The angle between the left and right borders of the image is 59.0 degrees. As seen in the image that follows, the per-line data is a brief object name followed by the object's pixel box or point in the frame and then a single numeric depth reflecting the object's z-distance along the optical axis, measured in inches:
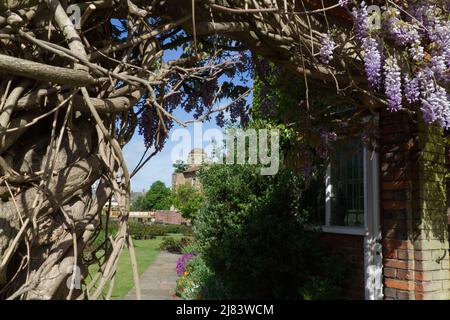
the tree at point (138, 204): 1770.4
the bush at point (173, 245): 598.5
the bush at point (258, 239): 203.0
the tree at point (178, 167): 1347.4
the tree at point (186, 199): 655.4
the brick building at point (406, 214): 142.6
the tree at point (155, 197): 1721.9
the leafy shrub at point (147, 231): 863.6
